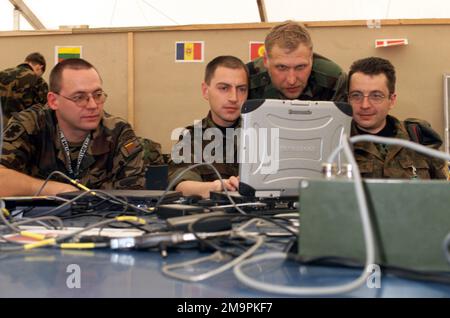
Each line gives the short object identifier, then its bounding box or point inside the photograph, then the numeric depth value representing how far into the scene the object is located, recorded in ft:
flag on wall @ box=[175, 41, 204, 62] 9.68
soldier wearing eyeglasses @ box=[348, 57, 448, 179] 5.30
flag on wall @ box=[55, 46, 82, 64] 10.05
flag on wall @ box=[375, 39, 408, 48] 9.04
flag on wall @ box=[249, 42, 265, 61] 9.51
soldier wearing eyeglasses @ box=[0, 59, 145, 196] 5.83
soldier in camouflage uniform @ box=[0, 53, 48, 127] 8.87
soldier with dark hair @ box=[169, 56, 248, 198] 6.09
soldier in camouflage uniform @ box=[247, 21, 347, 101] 5.89
